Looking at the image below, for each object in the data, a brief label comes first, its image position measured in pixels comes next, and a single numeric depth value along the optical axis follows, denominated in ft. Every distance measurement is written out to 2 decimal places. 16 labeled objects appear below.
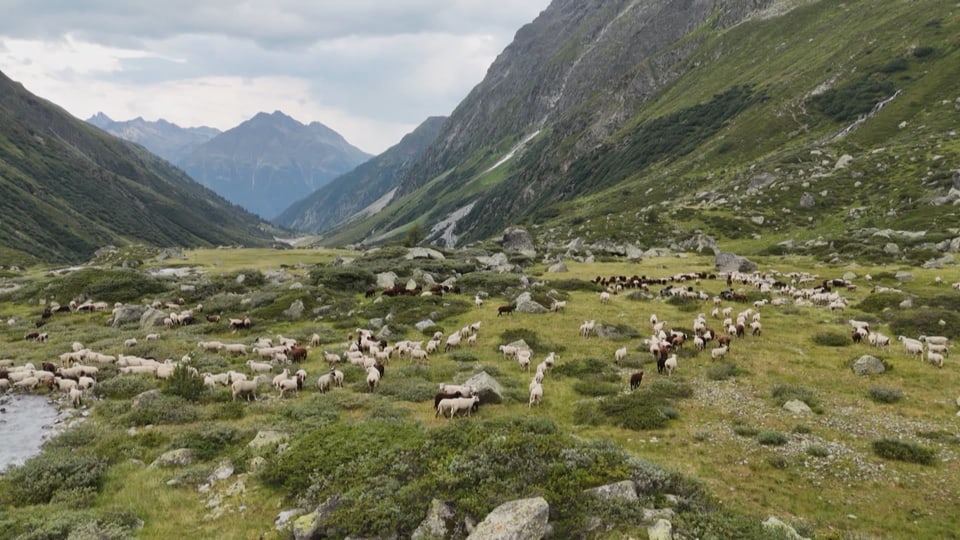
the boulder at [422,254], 242.99
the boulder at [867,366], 75.56
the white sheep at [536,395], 66.95
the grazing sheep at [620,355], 85.92
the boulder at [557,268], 198.51
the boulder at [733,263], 180.04
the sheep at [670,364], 78.74
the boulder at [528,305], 125.08
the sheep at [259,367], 81.82
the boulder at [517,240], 324.60
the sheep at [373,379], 74.28
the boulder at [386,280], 168.55
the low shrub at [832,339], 91.91
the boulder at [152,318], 125.90
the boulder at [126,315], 130.16
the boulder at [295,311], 132.98
